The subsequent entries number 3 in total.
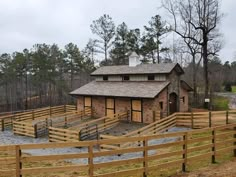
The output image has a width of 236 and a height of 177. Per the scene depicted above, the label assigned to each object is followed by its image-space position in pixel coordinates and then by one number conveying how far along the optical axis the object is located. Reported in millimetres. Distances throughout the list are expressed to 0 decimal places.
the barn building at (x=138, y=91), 15862
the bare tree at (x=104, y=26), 32010
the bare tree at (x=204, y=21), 21360
